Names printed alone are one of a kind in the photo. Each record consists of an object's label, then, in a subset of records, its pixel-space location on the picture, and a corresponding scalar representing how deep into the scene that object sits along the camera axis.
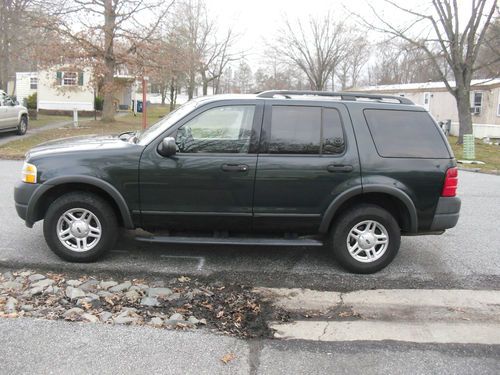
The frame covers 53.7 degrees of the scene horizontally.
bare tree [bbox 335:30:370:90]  47.86
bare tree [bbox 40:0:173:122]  22.47
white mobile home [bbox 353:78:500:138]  28.95
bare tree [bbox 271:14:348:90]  46.69
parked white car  17.78
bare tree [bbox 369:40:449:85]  27.54
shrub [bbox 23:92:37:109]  33.28
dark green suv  4.93
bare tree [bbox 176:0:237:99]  42.72
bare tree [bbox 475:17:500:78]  24.86
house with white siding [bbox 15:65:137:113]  31.11
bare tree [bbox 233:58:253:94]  69.75
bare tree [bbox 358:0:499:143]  22.48
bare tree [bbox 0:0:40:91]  23.67
